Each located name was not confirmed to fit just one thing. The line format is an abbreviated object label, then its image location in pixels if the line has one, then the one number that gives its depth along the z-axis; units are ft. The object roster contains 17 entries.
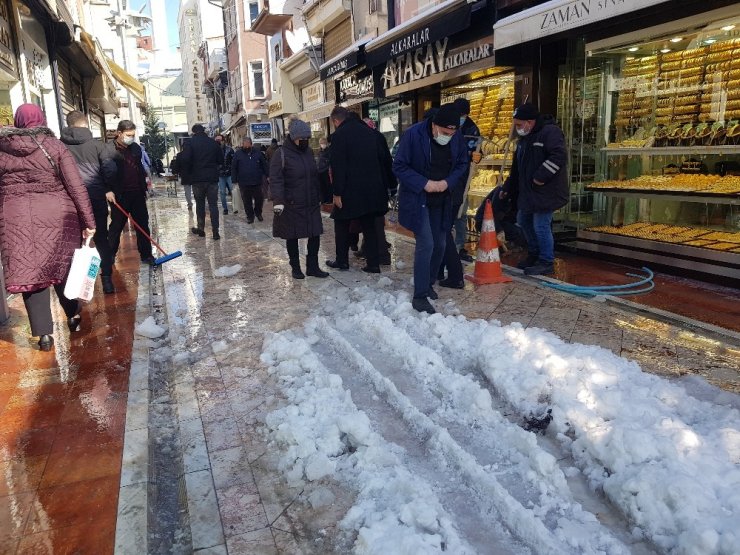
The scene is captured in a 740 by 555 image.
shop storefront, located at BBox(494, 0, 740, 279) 20.42
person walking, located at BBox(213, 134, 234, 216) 52.47
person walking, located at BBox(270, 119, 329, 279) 21.53
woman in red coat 14.62
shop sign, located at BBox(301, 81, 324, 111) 64.39
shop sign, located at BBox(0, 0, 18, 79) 25.27
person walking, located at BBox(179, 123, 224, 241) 34.73
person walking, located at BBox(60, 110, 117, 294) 21.06
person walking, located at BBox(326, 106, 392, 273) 22.03
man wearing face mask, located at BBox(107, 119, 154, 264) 24.41
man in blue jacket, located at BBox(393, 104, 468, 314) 16.69
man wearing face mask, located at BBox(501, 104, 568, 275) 20.31
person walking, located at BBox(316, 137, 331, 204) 24.21
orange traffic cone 20.68
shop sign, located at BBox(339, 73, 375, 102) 43.01
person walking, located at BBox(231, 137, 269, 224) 43.32
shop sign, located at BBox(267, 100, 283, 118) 76.95
